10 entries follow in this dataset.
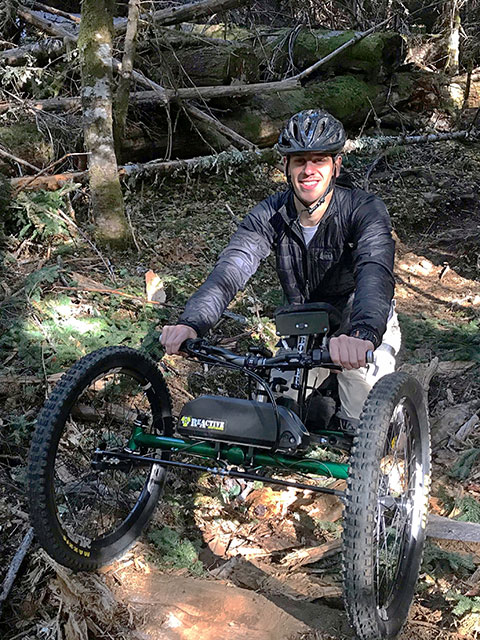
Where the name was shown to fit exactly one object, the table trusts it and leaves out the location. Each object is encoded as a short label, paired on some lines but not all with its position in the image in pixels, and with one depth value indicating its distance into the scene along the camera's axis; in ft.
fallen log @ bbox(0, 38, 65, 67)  28.30
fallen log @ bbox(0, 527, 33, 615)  10.29
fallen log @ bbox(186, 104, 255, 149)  31.19
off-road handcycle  8.74
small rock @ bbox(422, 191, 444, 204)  35.76
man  12.30
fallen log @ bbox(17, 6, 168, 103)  27.89
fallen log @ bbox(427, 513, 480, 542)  12.16
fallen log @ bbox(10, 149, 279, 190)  24.06
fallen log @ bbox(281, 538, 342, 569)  12.26
